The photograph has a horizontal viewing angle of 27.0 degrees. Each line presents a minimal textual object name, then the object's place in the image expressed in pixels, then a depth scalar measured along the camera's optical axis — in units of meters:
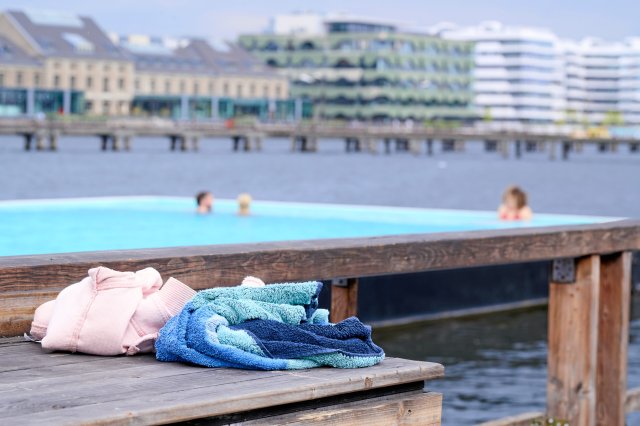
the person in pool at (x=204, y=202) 21.17
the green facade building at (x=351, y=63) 189.88
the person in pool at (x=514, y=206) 19.58
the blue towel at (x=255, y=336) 3.74
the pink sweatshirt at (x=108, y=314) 3.96
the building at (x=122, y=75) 155.62
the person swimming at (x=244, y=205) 21.94
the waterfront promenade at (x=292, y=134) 116.31
